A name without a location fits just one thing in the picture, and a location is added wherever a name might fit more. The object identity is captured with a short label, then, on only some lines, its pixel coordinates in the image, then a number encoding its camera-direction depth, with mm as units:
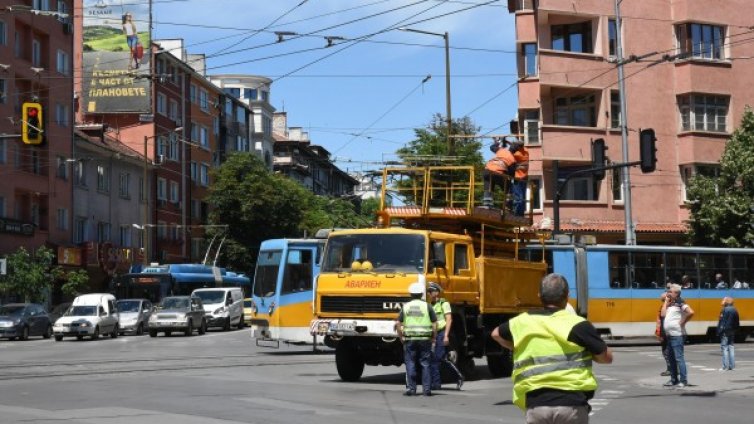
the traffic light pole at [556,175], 30667
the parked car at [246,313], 59188
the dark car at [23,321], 45312
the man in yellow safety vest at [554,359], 7035
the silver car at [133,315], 50938
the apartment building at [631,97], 46469
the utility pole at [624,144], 40219
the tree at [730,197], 43656
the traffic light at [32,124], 29375
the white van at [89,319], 45500
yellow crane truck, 19484
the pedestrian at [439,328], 18469
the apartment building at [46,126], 54562
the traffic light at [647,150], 29656
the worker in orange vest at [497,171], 22734
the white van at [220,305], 53125
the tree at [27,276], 51156
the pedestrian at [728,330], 24156
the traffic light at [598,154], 31172
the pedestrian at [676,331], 20125
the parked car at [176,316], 47625
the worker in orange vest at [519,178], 23219
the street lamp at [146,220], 63150
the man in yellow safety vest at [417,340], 17641
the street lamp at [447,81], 43544
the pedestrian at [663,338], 20453
